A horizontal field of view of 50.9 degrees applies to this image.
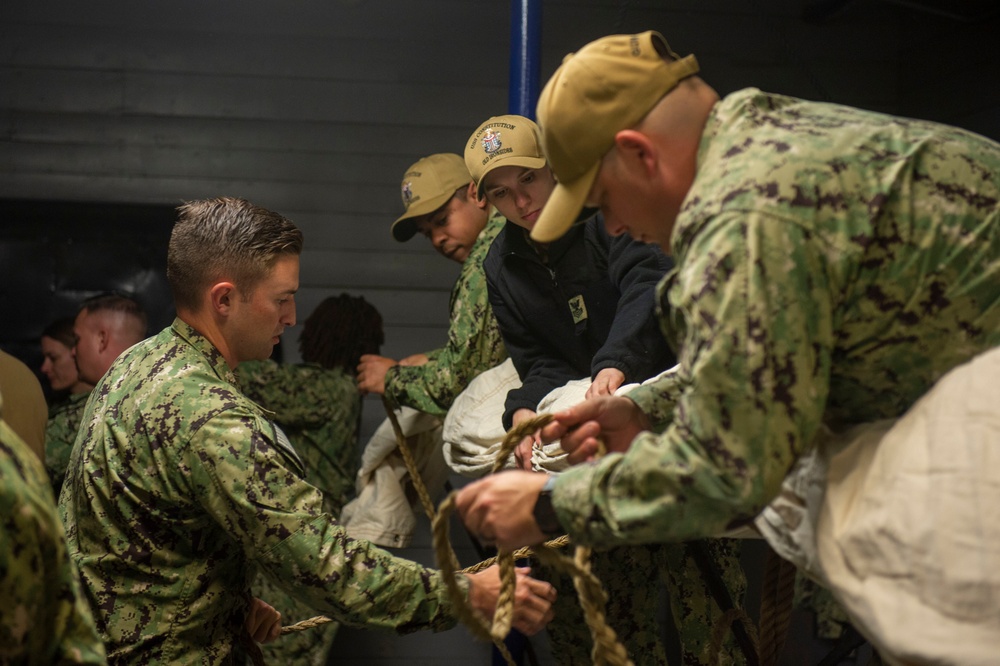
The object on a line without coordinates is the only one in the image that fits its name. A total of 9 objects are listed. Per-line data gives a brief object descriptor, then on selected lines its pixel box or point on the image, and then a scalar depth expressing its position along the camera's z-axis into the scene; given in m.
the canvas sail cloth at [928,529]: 1.25
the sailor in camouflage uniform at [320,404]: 4.16
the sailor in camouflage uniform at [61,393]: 4.03
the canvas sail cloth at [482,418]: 2.64
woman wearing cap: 2.72
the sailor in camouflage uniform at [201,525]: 1.92
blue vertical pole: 3.75
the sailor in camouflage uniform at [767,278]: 1.29
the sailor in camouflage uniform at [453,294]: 3.34
